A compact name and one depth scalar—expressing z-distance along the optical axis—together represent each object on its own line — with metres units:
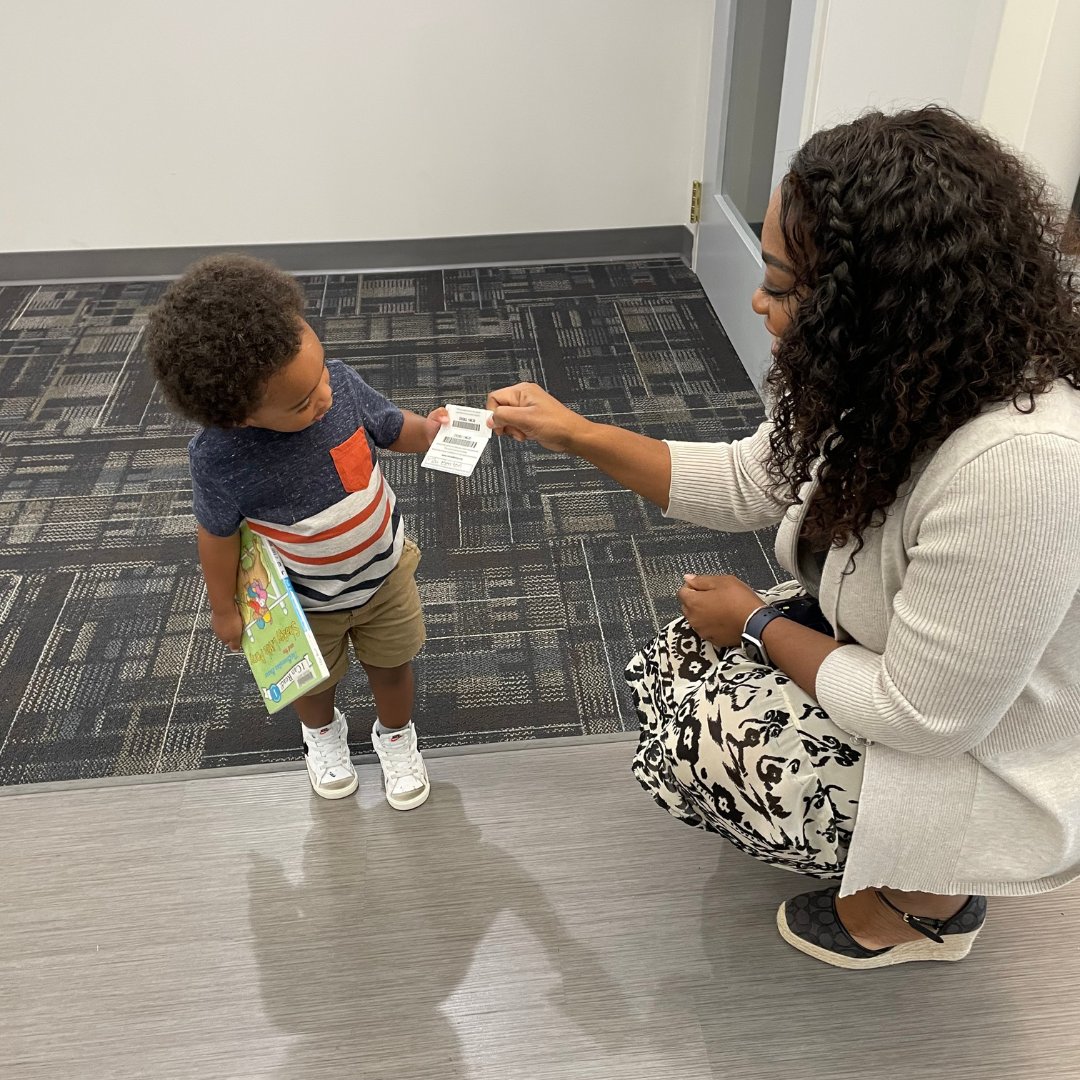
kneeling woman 0.88
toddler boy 1.06
